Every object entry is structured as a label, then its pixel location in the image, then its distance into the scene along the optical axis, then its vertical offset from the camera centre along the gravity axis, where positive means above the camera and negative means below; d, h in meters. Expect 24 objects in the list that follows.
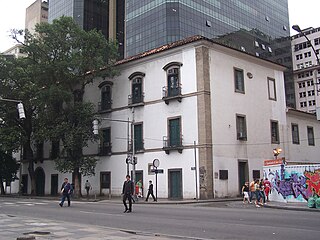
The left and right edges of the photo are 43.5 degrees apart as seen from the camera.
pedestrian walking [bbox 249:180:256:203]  24.72 -0.63
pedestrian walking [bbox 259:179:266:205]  24.38 -0.86
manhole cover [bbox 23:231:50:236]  11.03 -1.35
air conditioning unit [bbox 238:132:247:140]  33.13 +3.60
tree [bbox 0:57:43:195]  36.75 +7.76
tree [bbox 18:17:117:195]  34.78 +9.68
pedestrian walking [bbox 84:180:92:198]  37.25 -0.33
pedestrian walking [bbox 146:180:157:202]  28.86 -0.68
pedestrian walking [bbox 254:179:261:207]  23.64 -0.66
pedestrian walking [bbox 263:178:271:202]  26.89 -0.50
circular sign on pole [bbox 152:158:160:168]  28.47 +1.29
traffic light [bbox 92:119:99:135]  28.06 +3.83
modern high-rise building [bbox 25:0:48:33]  125.69 +53.97
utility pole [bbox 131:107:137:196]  29.40 +1.43
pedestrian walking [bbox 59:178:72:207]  23.29 -0.41
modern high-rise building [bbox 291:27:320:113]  101.81 +27.62
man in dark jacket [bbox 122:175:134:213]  18.75 -0.43
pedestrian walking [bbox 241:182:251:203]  25.35 -0.70
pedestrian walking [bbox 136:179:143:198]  30.93 -0.57
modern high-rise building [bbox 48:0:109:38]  94.88 +41.31
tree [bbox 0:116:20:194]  38.78 +3.43
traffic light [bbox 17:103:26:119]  24.31 +4.42
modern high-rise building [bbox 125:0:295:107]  77.44 +33.24
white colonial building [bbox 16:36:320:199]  30.80 +5.19
